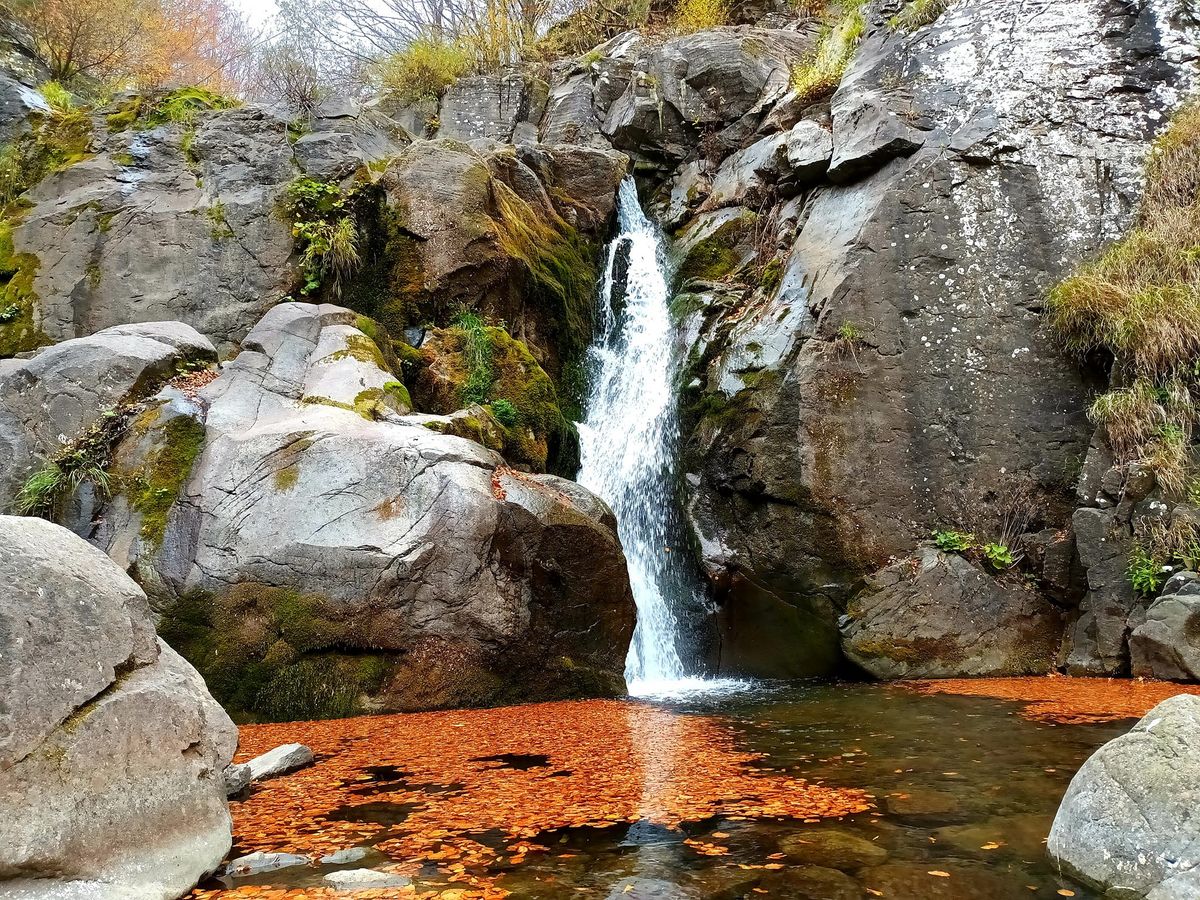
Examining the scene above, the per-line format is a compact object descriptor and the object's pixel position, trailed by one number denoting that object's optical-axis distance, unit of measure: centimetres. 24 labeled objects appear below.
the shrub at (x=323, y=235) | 1135
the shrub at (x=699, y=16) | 1825
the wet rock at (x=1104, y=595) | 874
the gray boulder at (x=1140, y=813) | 331
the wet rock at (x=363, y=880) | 348
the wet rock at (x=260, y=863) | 369
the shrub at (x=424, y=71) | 1812
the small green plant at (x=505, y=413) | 1051
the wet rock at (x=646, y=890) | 348
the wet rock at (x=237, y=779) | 481
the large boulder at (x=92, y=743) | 312
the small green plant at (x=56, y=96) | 1316
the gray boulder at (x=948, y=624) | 933
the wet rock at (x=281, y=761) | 530
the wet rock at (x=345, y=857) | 381
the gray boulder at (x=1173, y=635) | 796
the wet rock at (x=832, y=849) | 379
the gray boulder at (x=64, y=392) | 821
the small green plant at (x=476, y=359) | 1069
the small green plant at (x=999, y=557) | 967
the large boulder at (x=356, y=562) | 732
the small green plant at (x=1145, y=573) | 846
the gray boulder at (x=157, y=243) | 1125
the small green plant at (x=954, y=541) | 976
